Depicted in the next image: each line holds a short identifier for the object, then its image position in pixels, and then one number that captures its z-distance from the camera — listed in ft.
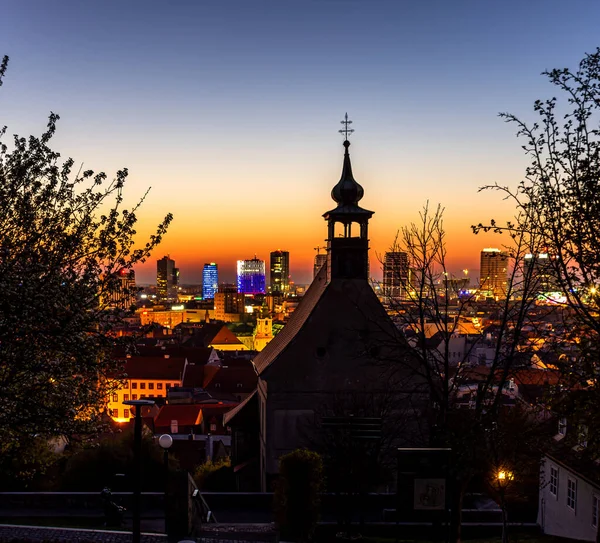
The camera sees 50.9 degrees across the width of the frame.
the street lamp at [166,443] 52.25
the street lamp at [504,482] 52.29
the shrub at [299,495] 49.57
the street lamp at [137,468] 40.04
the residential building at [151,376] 295.07
